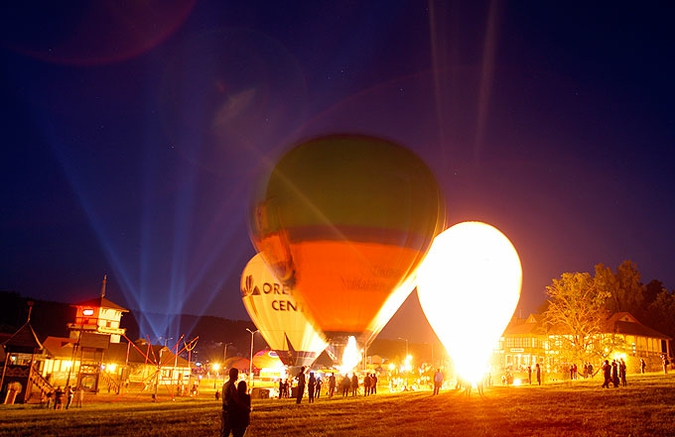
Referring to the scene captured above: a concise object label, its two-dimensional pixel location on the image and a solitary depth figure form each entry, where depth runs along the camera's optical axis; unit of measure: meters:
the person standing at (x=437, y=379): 27.38
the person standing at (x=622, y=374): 27.06
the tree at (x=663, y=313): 81.69
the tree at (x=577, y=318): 44.41
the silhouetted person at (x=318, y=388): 30.59
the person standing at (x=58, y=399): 26.50
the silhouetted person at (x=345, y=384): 29.69
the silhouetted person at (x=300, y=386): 25.11
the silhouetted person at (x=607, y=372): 25.73
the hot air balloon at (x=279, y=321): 43.94
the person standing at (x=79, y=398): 28.55
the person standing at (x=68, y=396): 27.03
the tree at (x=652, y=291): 89.40
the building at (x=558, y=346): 46.62
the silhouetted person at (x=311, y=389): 26.30
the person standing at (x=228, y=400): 11.51
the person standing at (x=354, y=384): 30.80
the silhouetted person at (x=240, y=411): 11.52
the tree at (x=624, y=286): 85.96
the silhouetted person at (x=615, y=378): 26.18
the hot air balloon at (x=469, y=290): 36.38
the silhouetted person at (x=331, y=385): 33.20
